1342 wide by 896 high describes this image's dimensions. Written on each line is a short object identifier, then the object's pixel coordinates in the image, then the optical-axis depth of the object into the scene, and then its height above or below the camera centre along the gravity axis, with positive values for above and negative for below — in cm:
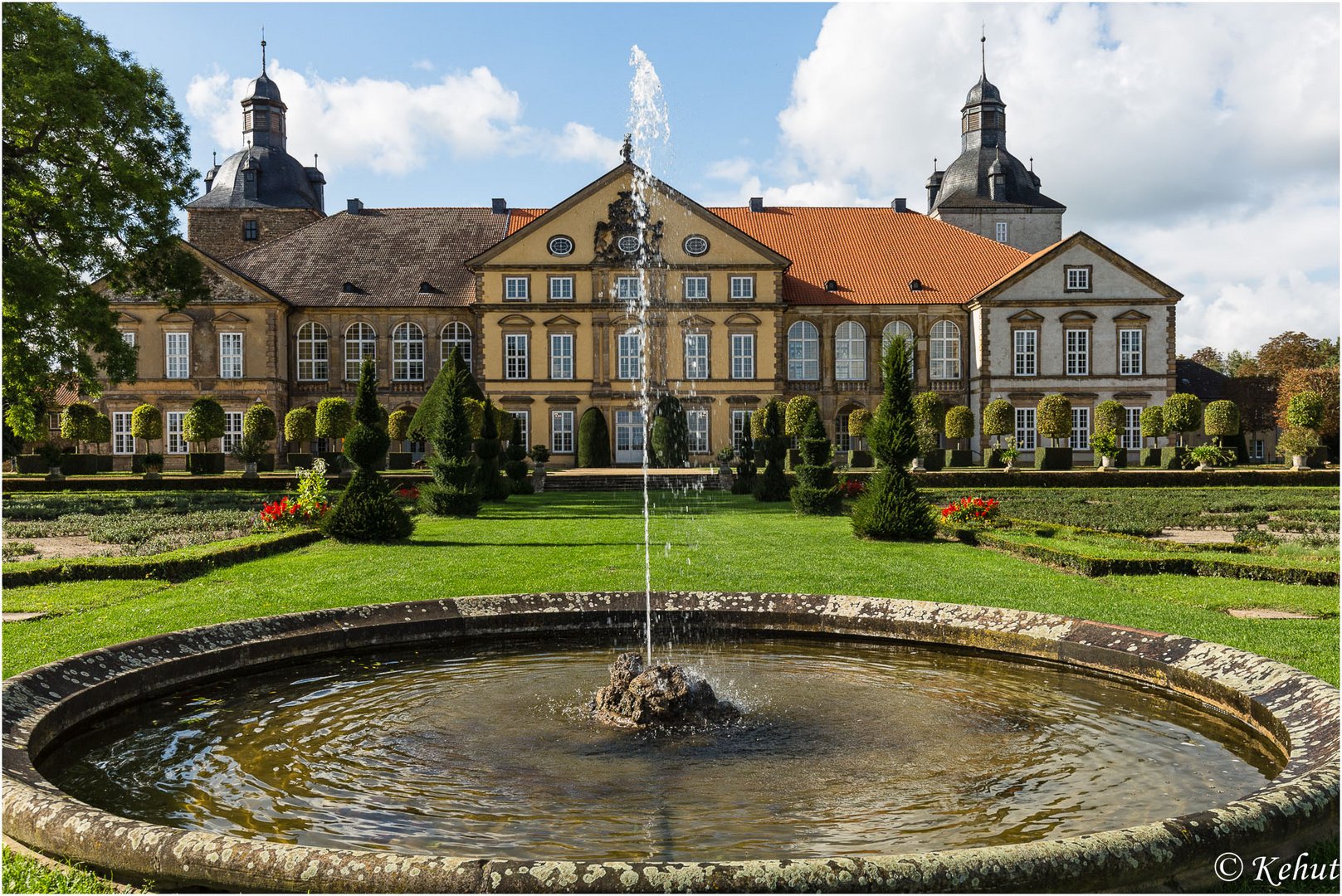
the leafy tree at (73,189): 2311 +622
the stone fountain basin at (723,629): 319 -130
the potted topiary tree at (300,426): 3894 +66
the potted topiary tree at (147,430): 3894 +60
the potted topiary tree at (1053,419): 4009 +69
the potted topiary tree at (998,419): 4091 +72
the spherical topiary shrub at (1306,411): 3806 +85
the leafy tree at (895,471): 1614 -51
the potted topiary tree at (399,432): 3934 +42
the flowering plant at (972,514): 1747 -125
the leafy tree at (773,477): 2544 -90
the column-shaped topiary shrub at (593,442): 4231 -3
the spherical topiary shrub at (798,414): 3866 +94
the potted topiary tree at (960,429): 4016 +34
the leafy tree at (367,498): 1594 -83
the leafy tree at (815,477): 2155 -77
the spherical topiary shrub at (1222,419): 3966 +60
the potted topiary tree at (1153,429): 4047 +26
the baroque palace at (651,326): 4288 +475
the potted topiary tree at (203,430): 3575 +53
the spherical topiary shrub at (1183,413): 3947 +83
